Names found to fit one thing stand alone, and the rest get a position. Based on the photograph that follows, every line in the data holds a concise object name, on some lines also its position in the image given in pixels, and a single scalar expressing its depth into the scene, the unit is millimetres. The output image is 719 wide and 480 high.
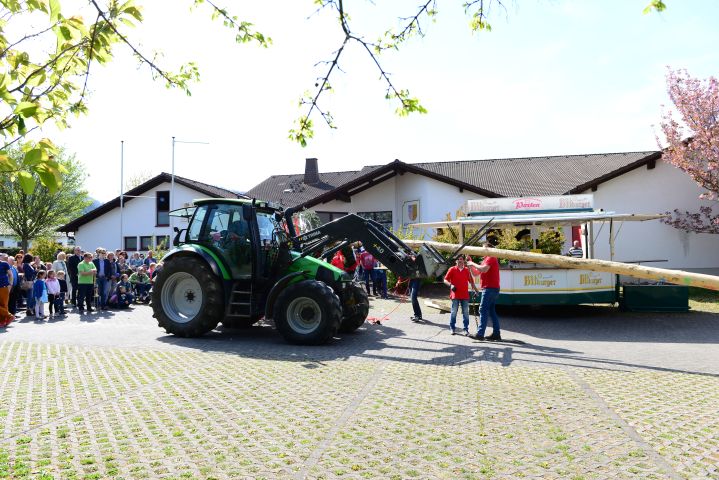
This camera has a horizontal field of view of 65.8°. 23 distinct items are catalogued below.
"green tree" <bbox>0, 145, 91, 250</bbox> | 41812
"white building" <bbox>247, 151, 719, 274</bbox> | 22438
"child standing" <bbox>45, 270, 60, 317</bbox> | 14320
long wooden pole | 8203
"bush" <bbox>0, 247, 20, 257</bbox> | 39831
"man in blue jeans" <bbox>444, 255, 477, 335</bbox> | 11195
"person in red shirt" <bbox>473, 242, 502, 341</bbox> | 10352
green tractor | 9664
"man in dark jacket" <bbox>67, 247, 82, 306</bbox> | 16109
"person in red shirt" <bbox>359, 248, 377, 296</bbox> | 19172
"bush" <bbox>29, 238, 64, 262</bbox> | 30656
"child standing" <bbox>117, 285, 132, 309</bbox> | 16203
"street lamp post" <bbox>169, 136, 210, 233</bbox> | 34553
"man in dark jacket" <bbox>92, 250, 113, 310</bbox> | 15742
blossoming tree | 20531
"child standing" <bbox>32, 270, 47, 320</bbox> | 13906
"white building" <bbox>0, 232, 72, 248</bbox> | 45625
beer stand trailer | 12930
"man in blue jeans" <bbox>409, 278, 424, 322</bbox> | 13039
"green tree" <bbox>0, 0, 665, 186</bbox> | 2316
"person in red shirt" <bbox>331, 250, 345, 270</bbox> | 14645
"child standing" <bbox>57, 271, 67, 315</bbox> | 14539
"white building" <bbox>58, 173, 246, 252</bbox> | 35156
